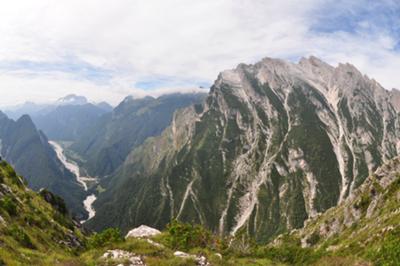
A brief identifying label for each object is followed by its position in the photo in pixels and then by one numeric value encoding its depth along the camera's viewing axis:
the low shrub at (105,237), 44.17
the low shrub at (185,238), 42.09
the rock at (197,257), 31.46
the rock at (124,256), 29.72
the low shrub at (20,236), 36.81
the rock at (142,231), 68.22
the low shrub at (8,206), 46.78
